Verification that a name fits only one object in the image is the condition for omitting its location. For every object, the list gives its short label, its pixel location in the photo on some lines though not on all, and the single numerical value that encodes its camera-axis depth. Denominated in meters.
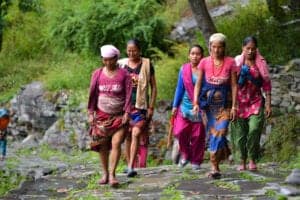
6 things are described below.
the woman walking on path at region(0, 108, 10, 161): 28.80
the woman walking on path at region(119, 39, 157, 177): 17.44
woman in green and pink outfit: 16.86
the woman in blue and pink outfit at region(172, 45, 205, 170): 17.95
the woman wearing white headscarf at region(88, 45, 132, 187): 15.83
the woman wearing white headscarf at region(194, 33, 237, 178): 15.87
